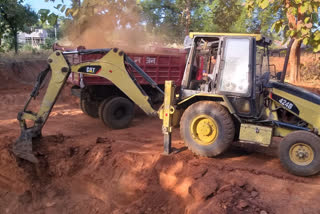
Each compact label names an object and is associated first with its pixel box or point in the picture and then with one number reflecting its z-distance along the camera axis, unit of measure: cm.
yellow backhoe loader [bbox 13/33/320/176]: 474
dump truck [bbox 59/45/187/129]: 755
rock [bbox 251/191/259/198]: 406
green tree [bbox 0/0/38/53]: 1352
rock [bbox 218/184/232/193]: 419
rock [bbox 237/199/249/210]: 375
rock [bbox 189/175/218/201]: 418
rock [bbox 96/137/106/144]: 611
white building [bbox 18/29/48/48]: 4547
